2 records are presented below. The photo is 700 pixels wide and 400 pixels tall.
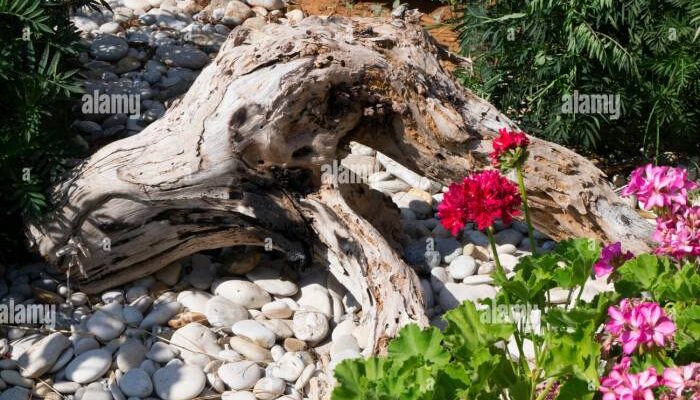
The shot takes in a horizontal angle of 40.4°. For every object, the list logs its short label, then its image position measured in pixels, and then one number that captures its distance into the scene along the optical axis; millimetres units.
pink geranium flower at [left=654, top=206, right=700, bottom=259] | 2787
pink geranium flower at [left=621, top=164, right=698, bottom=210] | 2707
